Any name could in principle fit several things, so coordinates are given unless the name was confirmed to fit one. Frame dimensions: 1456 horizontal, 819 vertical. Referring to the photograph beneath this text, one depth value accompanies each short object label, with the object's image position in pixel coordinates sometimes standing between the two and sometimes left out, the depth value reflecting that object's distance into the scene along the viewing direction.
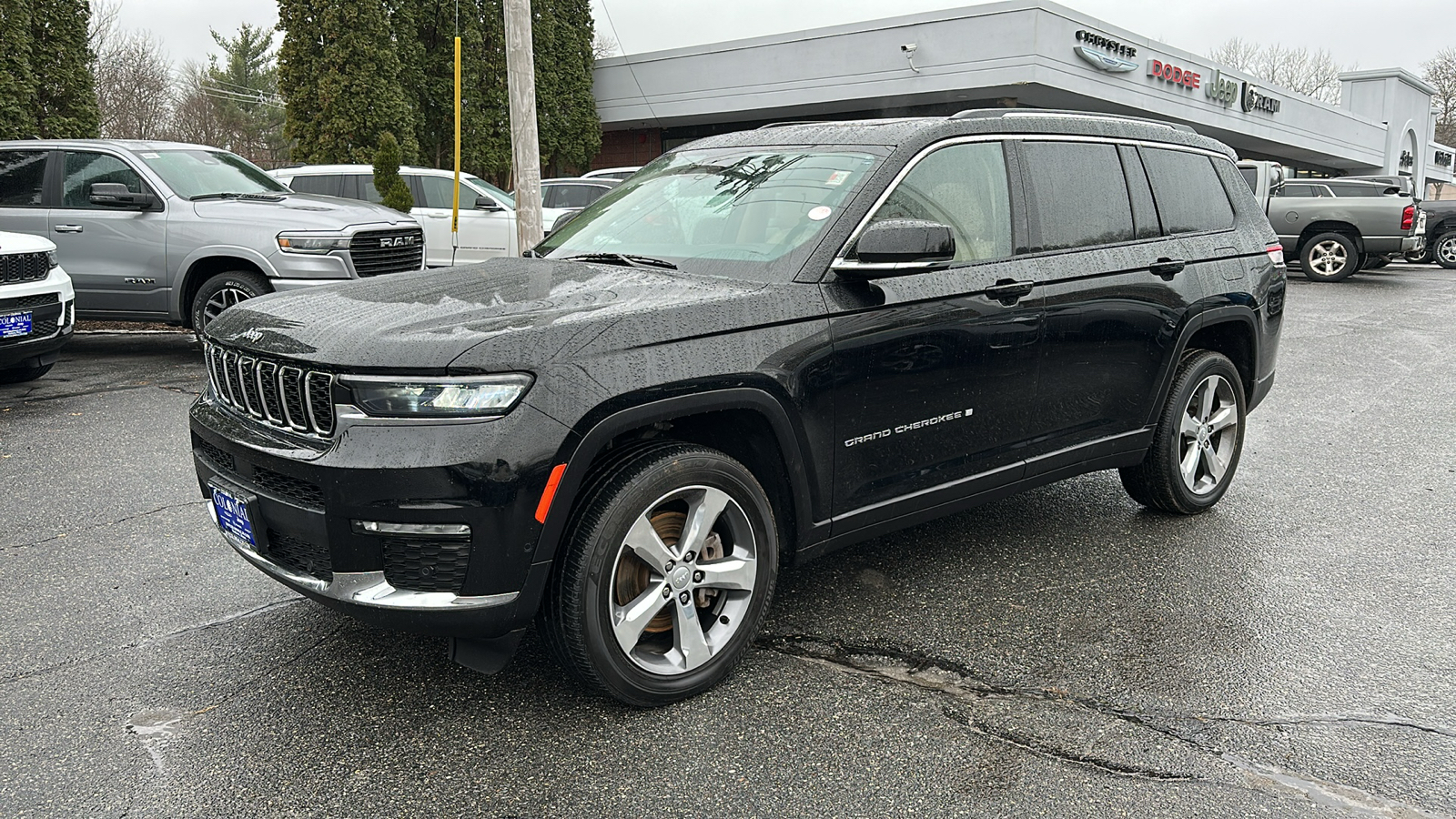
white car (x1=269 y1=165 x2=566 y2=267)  14.29
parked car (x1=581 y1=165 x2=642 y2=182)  18.84
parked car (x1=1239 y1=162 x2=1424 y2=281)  17.72
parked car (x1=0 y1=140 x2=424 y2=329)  8.84
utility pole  11.87
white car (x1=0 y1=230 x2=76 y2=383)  7.62
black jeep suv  2.81
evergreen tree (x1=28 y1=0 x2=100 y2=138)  13.65
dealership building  23.77
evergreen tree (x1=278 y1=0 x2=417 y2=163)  21.81
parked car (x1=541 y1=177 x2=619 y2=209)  16.69
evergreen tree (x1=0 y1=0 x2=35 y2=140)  12.79
